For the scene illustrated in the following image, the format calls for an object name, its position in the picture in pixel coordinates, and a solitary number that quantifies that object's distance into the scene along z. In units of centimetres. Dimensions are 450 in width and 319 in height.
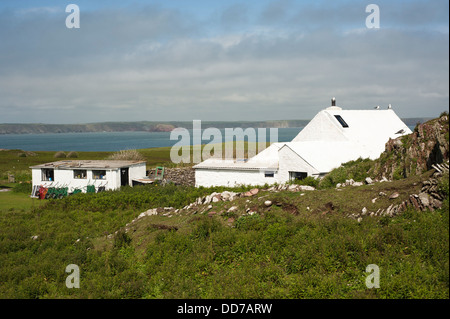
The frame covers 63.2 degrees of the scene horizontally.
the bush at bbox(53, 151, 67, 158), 7872
